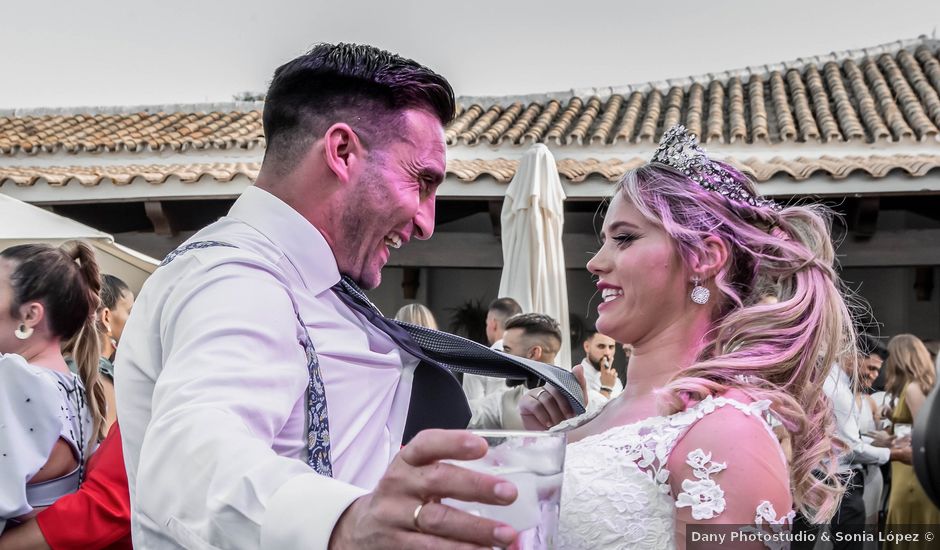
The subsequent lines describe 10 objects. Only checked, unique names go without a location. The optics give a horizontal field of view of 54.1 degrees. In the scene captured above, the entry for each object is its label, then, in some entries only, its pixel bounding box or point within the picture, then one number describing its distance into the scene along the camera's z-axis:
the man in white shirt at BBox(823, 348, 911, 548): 5.30
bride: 1.77
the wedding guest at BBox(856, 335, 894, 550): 6.50
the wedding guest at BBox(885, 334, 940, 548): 5.97
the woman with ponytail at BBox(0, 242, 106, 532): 2.43
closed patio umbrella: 6.61
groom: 0.81
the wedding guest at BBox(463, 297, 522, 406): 5.25
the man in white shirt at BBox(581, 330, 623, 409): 5.90
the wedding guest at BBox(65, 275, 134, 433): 3.77
